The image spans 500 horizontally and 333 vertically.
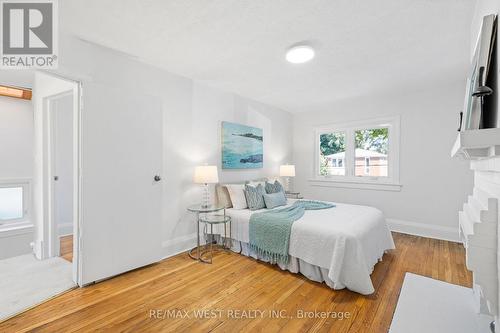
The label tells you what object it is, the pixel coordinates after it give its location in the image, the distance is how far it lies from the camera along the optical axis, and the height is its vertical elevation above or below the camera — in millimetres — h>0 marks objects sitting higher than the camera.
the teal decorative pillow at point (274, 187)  3748 -388
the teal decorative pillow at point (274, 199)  3395 -543
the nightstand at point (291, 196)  4612 -672
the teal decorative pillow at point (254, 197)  3326 -489
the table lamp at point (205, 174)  3016 -132
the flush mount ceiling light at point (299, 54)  2348 +1227
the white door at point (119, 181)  2225 -186
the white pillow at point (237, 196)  3374 -479
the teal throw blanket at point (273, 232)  2588 -829
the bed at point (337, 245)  2107 -862
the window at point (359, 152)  4043 +264
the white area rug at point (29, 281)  1932 -1203
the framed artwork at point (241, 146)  3738 +333
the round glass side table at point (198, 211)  2891 -611
